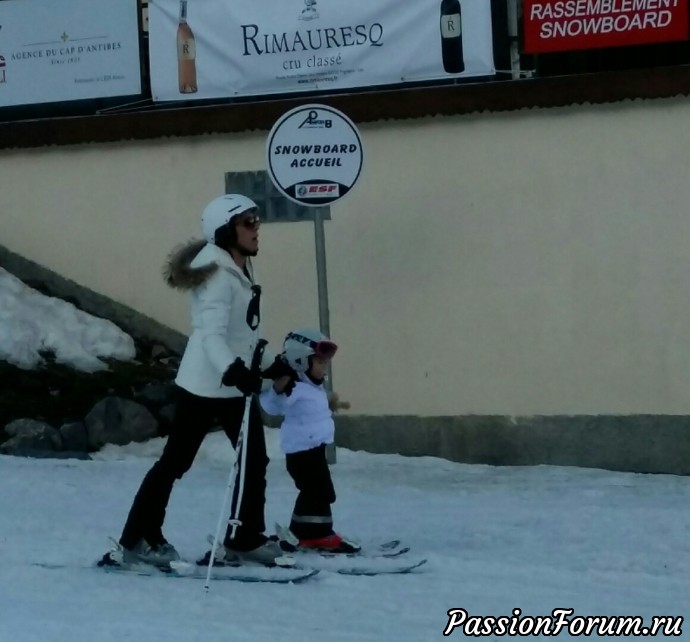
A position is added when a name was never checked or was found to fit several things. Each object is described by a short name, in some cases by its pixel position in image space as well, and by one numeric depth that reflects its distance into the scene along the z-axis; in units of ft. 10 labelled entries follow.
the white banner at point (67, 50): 71.05
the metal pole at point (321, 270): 59.21
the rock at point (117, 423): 63.72
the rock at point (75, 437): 62.90
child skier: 45.29
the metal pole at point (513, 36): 64.28
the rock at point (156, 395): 65.21
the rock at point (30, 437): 61.93
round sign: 57.82
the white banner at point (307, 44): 64.49
